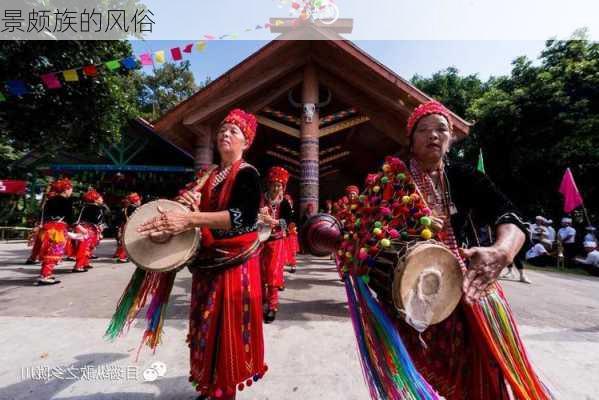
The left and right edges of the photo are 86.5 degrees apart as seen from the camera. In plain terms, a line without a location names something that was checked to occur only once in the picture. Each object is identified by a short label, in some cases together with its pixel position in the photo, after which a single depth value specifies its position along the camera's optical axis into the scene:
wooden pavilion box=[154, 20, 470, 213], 5.72
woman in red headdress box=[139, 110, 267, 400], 1.73
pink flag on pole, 11.10
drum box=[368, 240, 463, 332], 1.36
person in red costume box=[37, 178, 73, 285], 5.79
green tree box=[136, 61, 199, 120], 32.88
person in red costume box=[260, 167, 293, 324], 3.88
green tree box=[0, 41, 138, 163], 6.07
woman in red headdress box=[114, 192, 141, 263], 8.78
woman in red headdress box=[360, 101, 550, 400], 1.48
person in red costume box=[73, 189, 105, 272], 7.36
